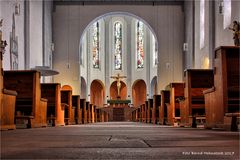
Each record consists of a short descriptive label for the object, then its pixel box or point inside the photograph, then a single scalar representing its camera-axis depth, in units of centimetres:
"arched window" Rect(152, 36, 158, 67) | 2563
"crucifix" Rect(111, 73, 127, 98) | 2657
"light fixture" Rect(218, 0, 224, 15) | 1375
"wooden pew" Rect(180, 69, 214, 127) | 784
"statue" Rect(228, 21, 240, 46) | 1152
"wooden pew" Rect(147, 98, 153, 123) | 1400
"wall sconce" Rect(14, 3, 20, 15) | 1355
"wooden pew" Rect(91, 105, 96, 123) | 1730
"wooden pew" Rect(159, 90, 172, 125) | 1087
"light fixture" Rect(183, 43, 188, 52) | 1962
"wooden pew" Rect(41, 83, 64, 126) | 966
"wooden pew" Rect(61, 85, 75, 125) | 1148
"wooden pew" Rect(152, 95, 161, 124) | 1248
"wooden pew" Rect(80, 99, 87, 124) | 1421
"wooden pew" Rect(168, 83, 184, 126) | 949
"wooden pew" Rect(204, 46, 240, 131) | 539
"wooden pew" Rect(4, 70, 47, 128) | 755
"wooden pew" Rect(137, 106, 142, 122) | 1850
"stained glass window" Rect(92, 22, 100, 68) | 2727
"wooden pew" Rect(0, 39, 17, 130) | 565
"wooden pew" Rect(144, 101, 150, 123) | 1471
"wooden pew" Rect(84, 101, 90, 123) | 1461
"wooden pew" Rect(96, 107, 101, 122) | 1945
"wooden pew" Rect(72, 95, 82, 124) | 1262
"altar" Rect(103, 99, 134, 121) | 2435
